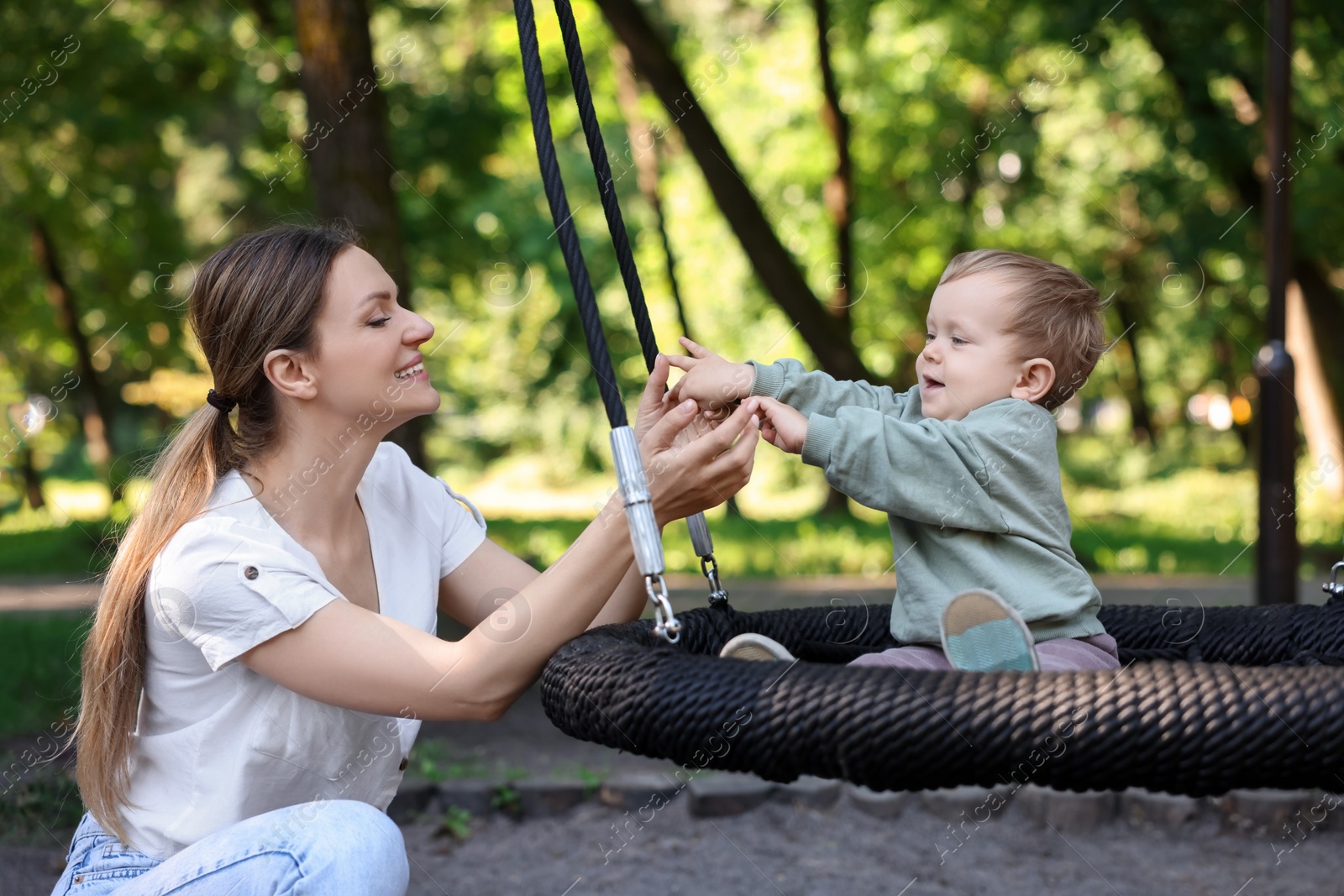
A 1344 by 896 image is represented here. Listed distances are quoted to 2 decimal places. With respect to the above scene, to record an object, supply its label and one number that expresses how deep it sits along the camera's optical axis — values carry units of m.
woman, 1.70
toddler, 1.77
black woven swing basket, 1.31
